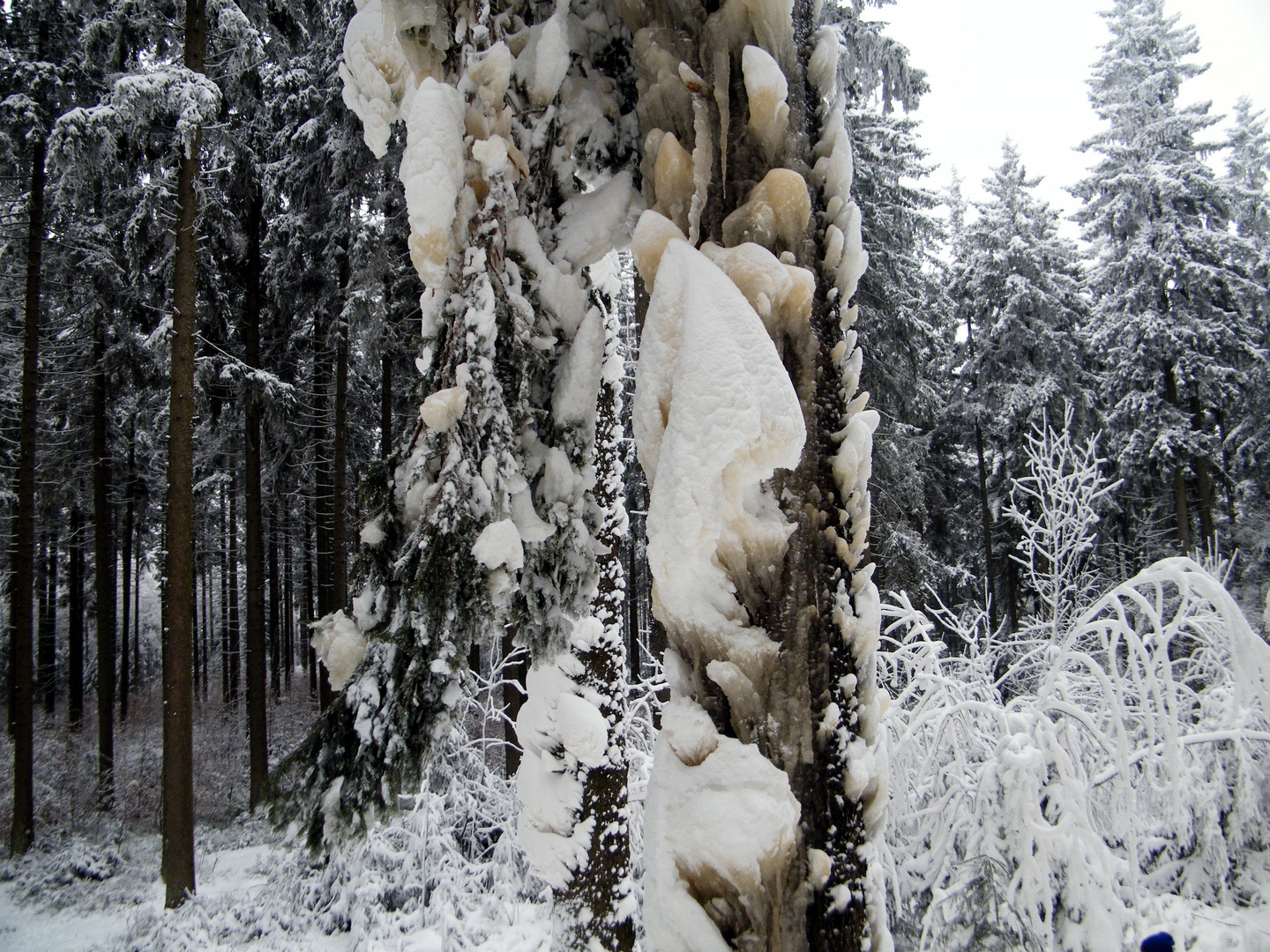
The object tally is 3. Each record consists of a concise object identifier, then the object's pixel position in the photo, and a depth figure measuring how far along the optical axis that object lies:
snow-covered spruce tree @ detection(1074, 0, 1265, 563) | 15.60
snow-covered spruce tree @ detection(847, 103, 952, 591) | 11.63
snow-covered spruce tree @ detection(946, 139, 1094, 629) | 18.14
